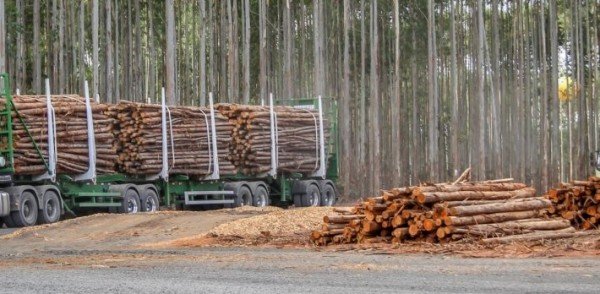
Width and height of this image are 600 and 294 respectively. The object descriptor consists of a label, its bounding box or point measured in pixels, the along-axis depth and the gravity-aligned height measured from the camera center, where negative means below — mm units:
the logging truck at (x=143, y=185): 27031 -655
